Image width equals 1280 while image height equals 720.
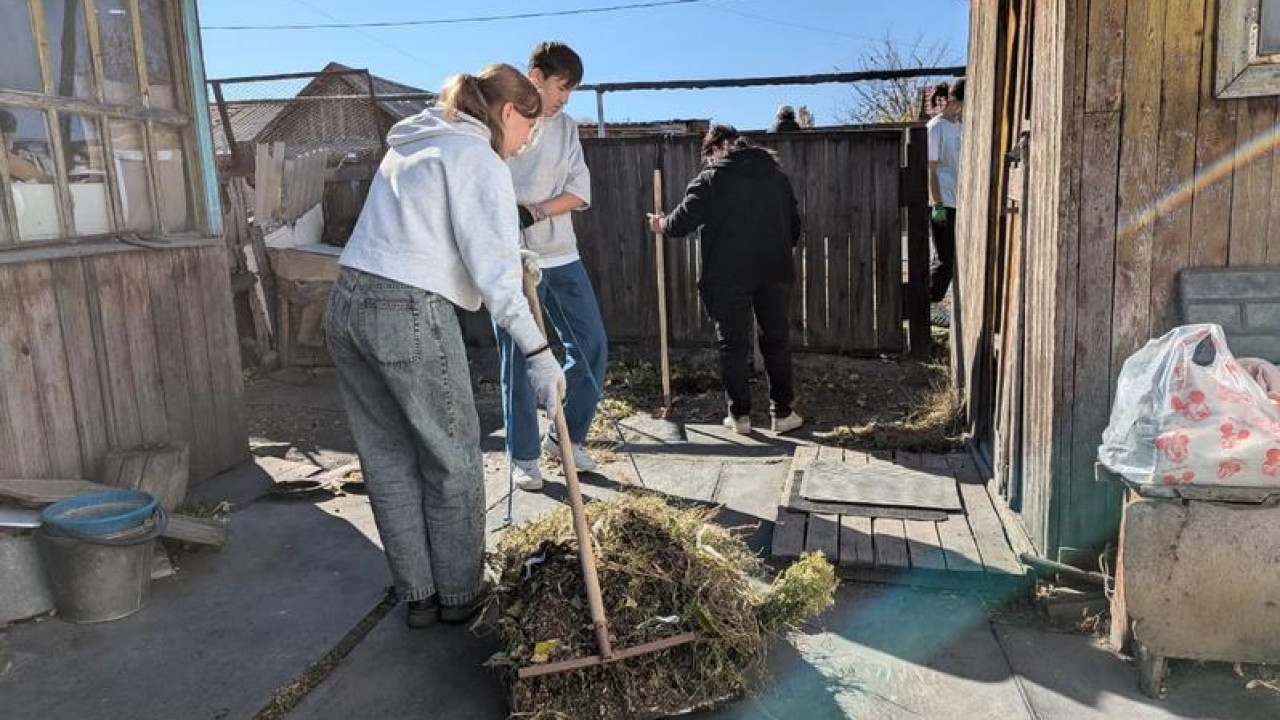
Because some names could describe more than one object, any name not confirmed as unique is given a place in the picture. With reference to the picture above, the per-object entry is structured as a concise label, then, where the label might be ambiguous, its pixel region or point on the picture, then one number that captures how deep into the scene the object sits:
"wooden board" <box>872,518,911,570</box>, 3.33
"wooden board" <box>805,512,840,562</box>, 3.43
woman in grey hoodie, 2.79
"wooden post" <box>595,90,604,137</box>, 7.89
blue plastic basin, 3.07
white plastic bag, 2.51
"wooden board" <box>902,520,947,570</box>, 3.31
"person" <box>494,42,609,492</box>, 4.20
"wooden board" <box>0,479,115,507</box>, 3.31
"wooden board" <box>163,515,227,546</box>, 3.53
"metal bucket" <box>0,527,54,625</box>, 3.11
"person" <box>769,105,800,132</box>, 6.84
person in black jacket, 5.05
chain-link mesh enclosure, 8.86
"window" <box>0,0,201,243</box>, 3.77
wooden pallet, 3.28
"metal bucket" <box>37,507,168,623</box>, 3.10
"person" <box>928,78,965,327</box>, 6.82
